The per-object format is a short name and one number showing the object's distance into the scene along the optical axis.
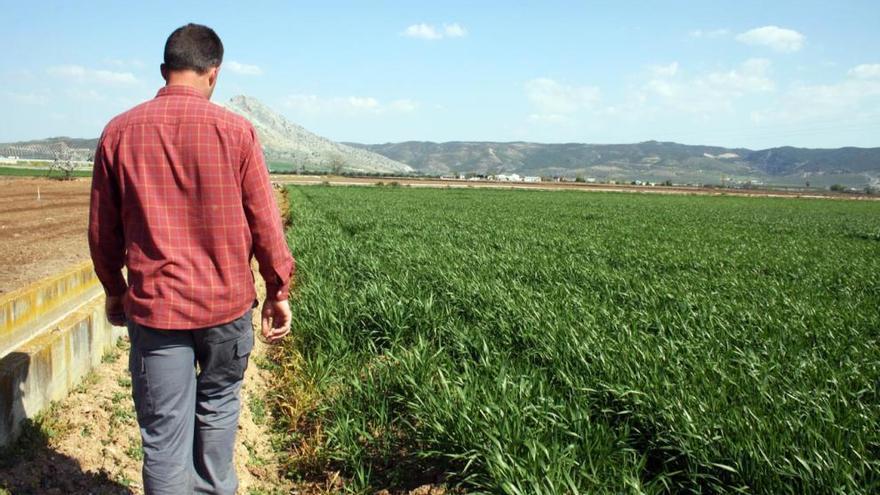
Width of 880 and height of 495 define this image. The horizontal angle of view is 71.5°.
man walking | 2.51
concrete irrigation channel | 3.59
